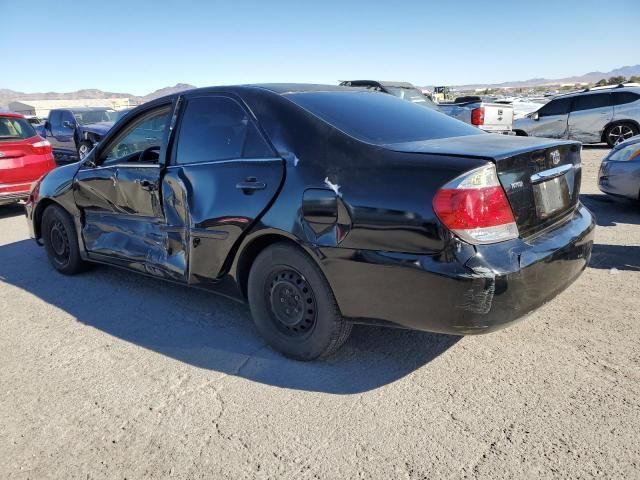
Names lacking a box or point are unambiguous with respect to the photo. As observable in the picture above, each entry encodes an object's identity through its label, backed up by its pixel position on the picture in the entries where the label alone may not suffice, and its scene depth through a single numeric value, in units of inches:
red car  322.0
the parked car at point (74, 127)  588.7
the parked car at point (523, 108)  860.5
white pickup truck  561.6
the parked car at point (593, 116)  519.8
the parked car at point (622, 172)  243.1
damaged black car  99.8
